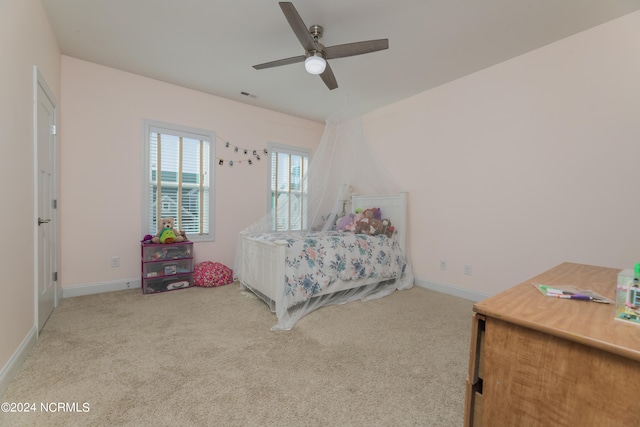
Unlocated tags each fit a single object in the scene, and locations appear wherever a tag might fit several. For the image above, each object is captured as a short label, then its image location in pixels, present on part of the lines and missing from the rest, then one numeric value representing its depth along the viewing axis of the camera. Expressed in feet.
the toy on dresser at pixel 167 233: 10.83
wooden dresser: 2.19
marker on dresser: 3.28
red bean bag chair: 11.44
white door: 7.09
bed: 8.40
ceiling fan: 6.52
